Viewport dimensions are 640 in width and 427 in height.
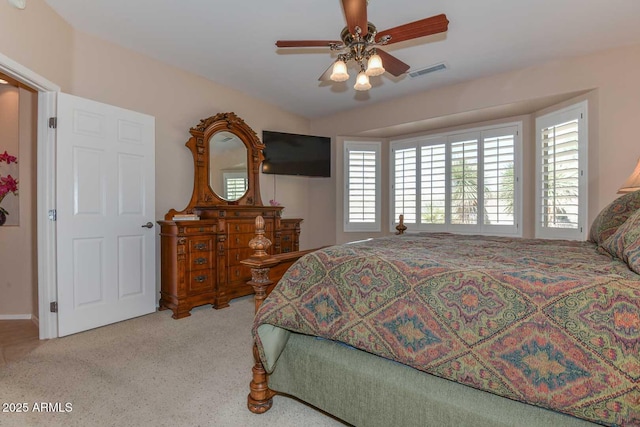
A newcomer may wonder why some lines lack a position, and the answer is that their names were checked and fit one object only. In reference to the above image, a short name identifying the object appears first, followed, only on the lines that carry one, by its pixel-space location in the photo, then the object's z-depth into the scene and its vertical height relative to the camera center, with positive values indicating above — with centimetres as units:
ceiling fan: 195 +122
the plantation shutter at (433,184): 461 +43
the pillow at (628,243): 116 -14
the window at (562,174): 334 +45
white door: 267 -2
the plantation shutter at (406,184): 487 +46
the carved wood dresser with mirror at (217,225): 327 -15
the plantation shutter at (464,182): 435 +44
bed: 93 -44
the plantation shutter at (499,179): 410 +45
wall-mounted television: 466 +92
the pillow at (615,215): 187 -2
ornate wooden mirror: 380 +67
